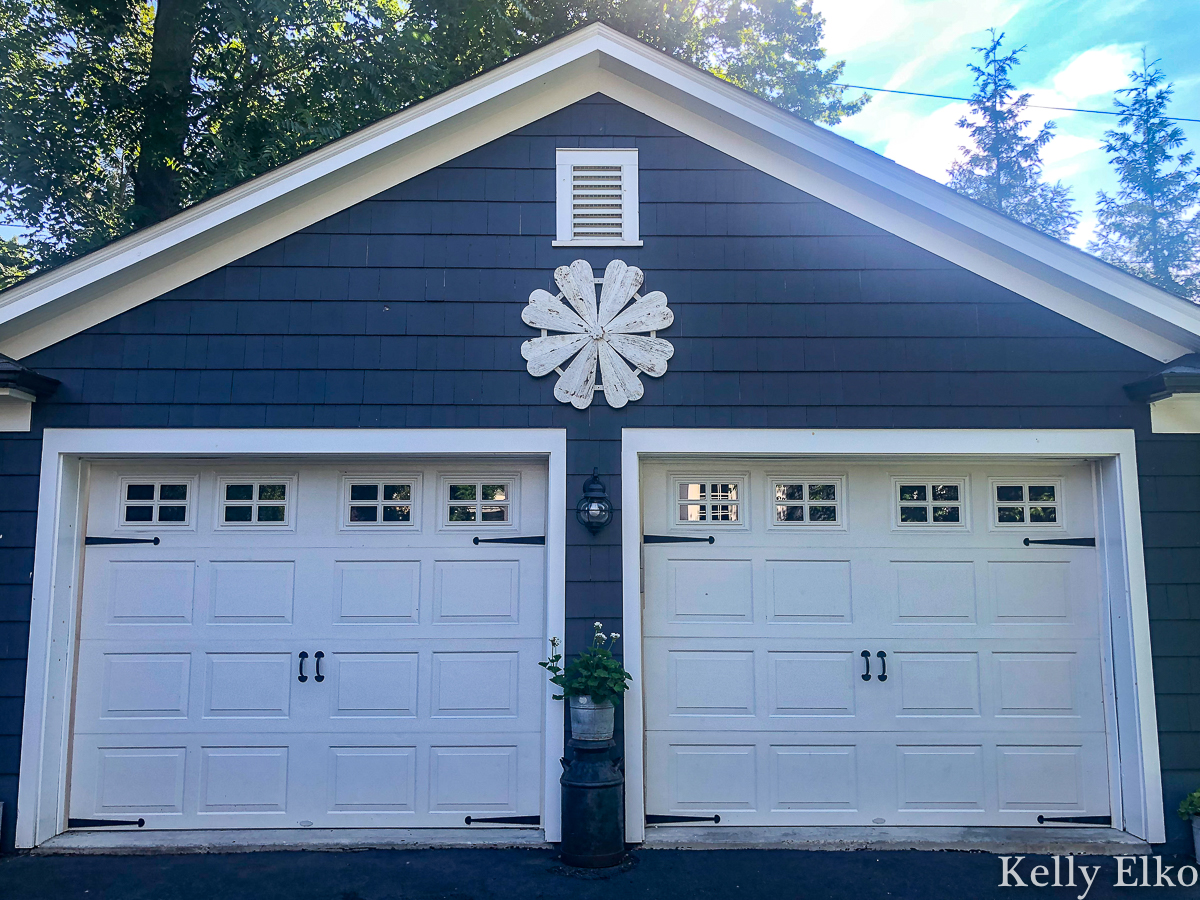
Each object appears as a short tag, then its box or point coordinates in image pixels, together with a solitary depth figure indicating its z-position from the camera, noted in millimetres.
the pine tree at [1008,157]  18484
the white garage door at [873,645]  4812
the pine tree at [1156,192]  16986
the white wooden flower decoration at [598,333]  4785
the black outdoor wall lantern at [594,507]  4598
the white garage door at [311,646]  4773
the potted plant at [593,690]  4293
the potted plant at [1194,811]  4429
